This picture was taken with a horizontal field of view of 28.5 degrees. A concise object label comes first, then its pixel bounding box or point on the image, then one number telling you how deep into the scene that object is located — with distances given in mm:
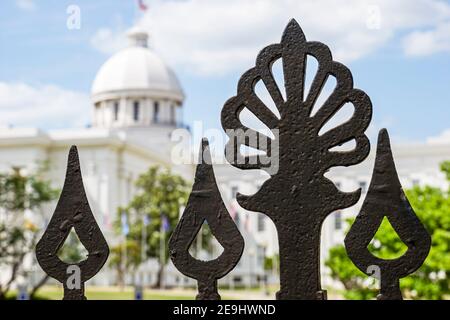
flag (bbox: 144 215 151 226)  55781
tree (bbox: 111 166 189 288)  59625
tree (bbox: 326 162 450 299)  26719
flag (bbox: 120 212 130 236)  54719
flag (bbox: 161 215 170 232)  54500
